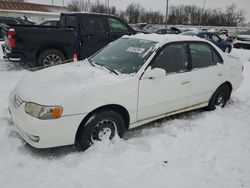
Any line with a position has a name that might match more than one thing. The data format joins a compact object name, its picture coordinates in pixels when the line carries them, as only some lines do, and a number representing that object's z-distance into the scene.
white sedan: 2.34
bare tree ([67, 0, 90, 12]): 50.88
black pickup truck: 5.54
